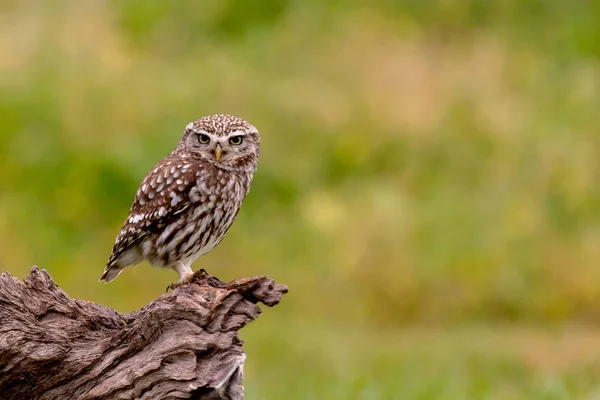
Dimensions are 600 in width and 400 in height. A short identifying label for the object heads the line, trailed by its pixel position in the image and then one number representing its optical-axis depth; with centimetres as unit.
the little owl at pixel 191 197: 1145
